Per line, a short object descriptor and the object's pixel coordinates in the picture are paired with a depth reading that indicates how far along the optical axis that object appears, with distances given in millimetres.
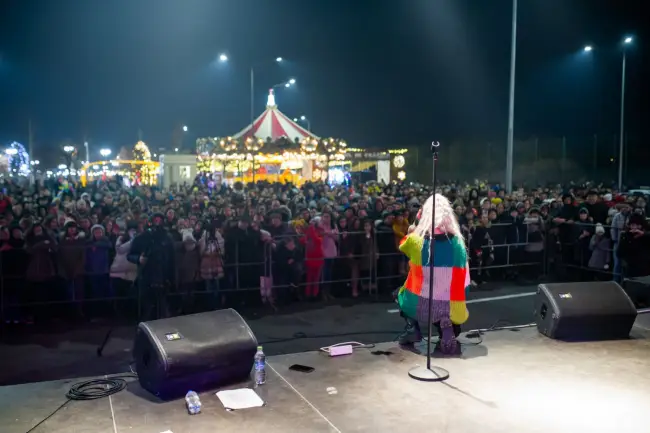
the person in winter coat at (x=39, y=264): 8531
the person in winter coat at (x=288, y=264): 9859
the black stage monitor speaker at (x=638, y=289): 9383
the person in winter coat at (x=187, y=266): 9148
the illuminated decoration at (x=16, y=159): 46812
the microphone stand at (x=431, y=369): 5680
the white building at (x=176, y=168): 31000
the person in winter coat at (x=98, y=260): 8945
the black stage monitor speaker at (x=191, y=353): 5160
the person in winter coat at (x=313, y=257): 10195
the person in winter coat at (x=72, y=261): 8711
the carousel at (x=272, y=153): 26984
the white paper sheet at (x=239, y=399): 5059
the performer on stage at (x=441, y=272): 6305
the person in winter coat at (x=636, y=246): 10023
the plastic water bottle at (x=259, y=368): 5602
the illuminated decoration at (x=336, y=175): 35259
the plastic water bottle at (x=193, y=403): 4898
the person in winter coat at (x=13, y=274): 8445
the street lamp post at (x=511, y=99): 17180
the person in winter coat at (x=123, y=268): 8953
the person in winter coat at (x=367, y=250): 10617
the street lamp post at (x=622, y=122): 25156
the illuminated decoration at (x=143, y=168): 42031
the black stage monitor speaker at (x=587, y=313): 7004
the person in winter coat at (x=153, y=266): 8688
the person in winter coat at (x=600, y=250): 11047
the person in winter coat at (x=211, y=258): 9297
